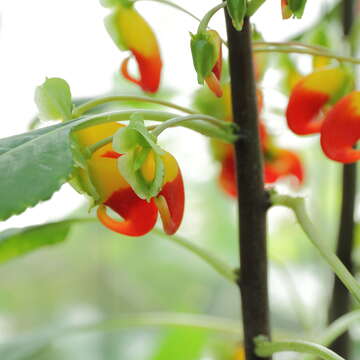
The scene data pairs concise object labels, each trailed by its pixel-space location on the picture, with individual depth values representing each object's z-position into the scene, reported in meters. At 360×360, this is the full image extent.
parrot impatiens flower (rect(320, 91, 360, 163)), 0.39
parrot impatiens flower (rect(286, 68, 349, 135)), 0.42
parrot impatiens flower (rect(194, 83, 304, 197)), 0.52
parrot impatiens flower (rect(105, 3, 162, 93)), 0.42
